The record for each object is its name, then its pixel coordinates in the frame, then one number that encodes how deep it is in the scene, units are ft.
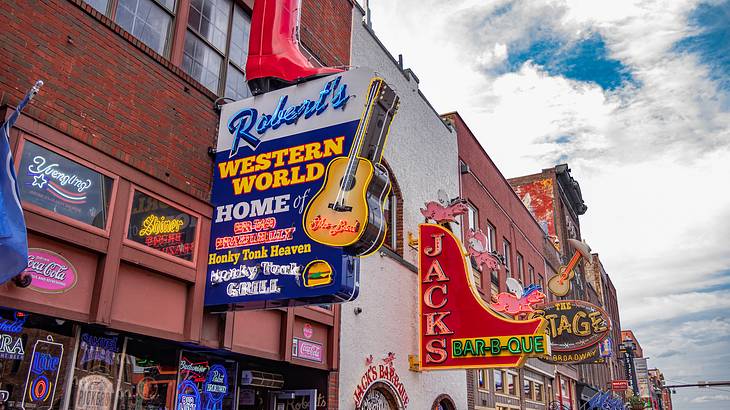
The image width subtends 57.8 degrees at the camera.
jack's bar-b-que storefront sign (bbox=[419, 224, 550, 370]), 43.52
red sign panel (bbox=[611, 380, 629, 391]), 140.97
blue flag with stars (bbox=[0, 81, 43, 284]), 18.82
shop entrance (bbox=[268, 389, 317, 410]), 36.63
